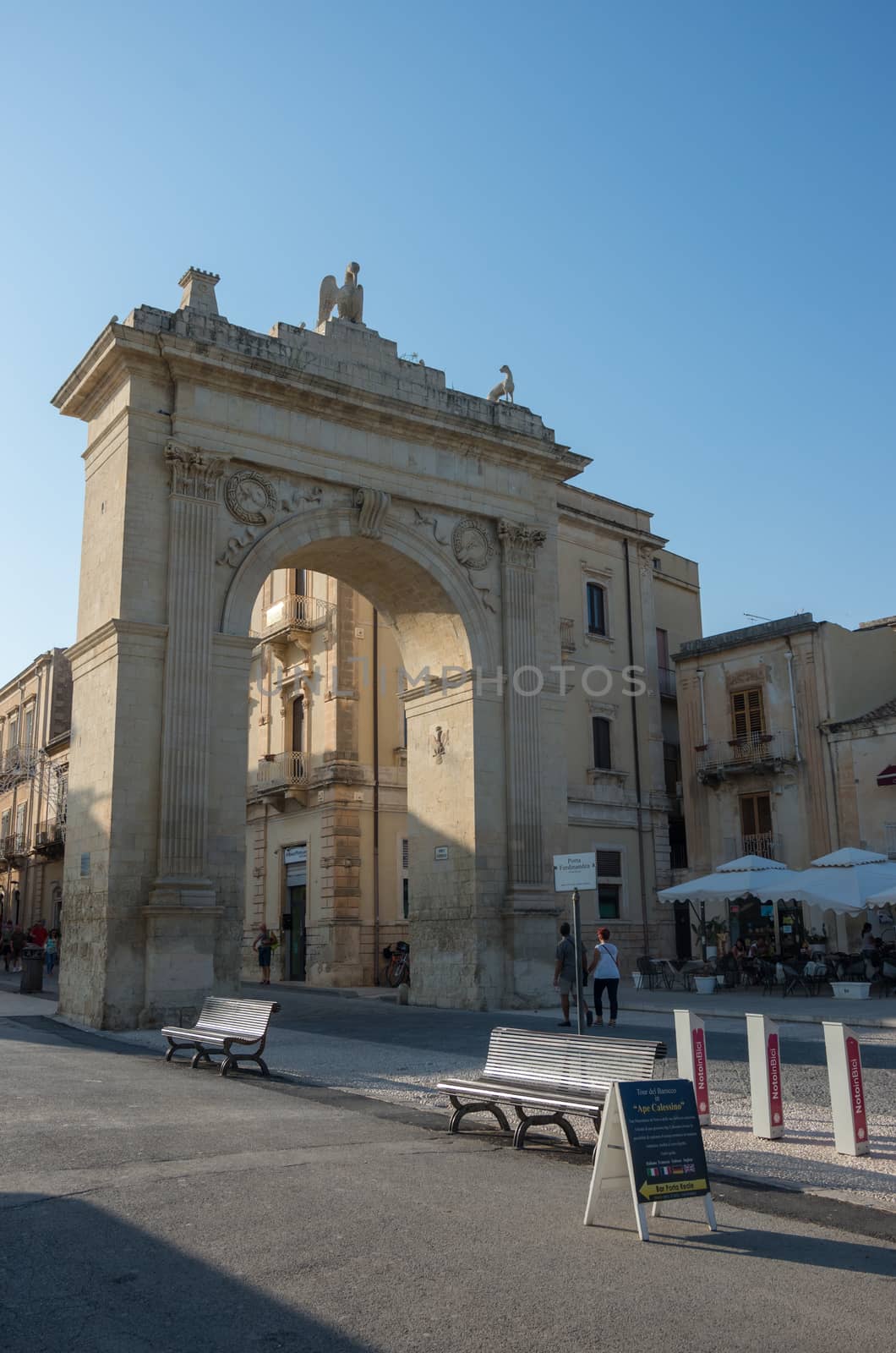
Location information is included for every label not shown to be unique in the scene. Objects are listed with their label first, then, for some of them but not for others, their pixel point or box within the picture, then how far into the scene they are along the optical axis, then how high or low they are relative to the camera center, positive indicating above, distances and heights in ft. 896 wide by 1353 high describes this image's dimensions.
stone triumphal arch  59.72 +18.51
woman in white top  57.31 -2.06
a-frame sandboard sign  20.49 -3.84
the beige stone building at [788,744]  99.04 +15.98
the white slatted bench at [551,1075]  27.17 -3.51
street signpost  41.39 +1.96
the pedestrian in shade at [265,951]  101.91 -1.31
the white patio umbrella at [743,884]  79.97 +3.06
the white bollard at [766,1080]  29.91 -3.85
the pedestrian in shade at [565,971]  57.52 -1.94
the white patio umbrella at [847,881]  74.43 +2.85
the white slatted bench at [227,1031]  41.11 -3.37
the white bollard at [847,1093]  27.89 -3.96
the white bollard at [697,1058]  32.37 -3.54
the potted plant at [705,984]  85.87 -4.03
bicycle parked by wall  87.39 -2.28
